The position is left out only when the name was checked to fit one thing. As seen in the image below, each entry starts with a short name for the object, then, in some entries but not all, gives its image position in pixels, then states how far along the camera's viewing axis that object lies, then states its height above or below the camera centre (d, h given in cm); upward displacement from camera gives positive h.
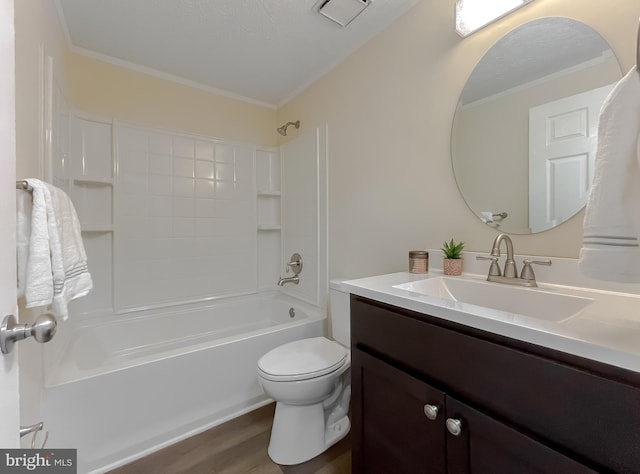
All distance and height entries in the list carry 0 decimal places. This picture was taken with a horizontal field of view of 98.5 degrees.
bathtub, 125 -77
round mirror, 94 +43
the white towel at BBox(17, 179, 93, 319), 79 -6
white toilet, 129 -78
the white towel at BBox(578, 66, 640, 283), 46 +7
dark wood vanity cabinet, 48 -37
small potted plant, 119 -10
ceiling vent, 145 +123
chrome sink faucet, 99 -13
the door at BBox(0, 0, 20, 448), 48 +3
